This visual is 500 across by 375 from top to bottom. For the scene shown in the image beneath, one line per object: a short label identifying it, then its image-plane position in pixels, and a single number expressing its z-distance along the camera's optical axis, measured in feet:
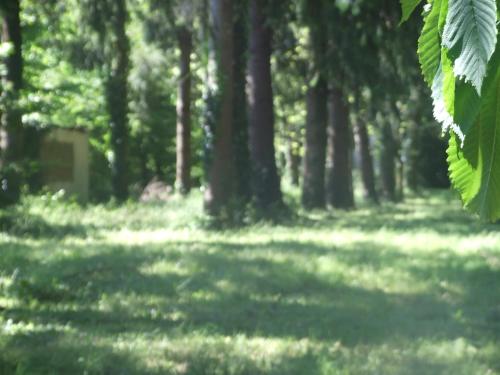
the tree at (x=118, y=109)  102.73
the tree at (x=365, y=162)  112.68
